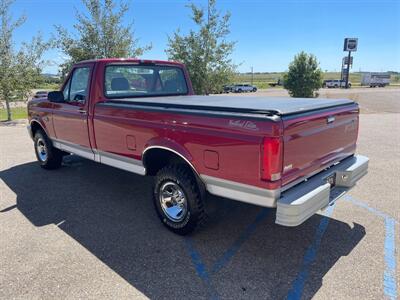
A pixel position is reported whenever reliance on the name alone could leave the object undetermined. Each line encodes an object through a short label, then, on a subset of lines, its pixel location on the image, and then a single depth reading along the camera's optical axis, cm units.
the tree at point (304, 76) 1886
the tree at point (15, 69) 1362
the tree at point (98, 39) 1411
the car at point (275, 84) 7081
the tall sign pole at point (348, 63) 5706
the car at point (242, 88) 5044
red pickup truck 281
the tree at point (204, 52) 1336
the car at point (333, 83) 6494
